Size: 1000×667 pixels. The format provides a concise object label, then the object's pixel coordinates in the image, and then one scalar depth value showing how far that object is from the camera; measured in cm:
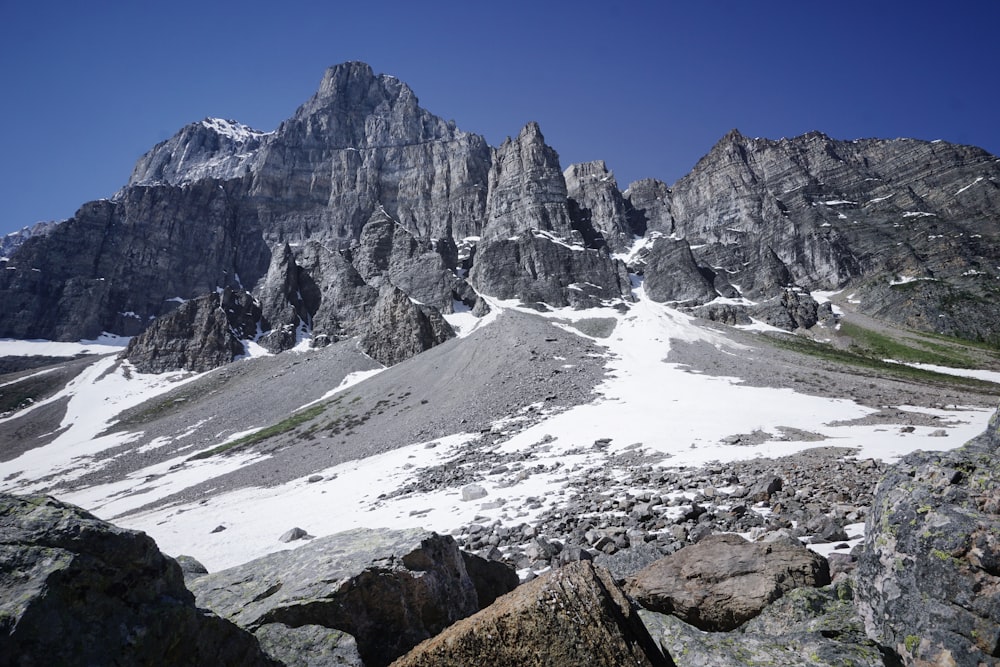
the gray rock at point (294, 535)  1861
